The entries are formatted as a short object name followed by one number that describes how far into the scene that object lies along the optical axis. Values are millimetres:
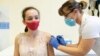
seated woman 1696
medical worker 1619
